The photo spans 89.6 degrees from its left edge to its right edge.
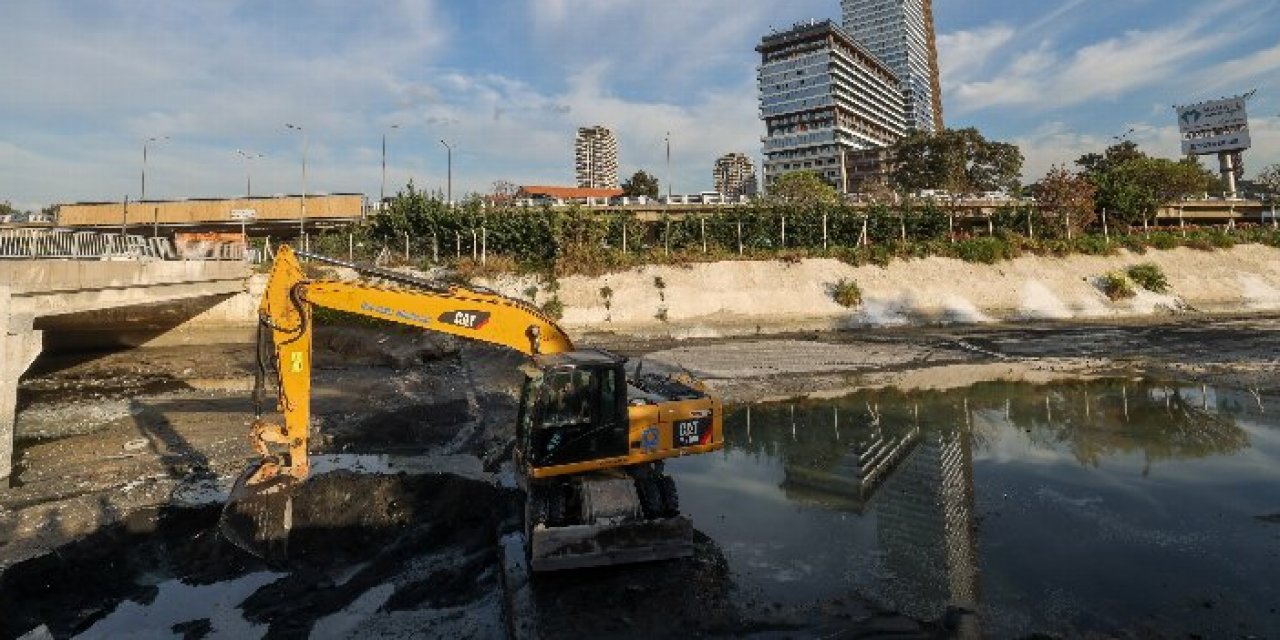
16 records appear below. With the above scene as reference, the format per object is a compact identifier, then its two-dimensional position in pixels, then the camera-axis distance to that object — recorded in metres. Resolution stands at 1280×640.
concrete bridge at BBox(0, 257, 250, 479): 13.57
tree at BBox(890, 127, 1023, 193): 91.62
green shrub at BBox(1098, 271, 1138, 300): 40.50
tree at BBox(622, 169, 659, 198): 102.19
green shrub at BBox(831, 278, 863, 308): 39.03
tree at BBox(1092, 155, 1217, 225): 53.28
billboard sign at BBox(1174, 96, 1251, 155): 105.38
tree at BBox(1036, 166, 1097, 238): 49.06
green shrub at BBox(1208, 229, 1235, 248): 47.03
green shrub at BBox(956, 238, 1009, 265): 43.59
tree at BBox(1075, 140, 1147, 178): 90.33
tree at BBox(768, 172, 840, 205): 51.34
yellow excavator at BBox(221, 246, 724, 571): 9.07
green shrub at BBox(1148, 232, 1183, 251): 46.21
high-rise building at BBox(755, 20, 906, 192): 156.38
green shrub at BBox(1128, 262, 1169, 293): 41.19
